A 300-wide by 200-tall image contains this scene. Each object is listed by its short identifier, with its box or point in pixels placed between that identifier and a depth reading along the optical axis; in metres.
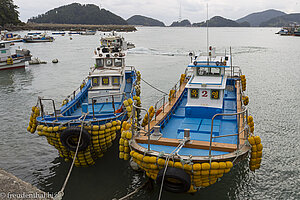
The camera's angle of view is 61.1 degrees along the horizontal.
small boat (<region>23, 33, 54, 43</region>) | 92.92
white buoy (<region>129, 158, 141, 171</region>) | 12.80
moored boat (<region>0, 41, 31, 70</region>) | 40.81
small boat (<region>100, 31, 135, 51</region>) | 27.58
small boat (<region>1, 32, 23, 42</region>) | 79.36
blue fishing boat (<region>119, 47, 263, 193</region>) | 8.77
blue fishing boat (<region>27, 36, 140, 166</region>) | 12.00
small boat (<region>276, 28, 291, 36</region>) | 137.69
